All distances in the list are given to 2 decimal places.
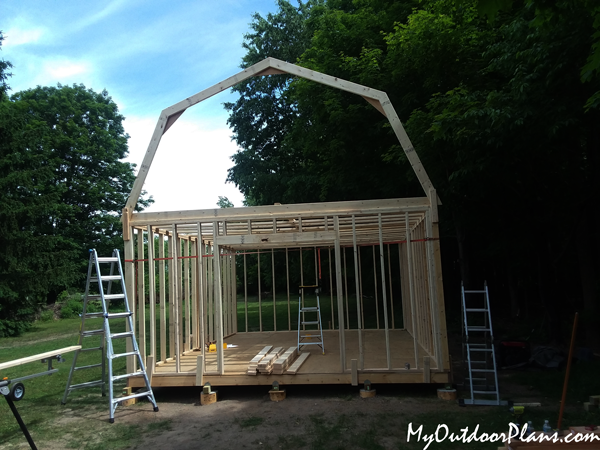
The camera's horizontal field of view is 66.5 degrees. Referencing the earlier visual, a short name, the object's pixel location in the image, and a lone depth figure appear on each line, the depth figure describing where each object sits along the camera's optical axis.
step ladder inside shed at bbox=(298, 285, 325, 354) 8.93
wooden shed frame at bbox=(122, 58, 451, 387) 6.39
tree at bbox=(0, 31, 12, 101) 16.84
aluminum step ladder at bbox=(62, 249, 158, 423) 5.65
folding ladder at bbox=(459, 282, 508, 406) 5.68
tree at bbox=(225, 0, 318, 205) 21.38
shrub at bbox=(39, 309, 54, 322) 20.18
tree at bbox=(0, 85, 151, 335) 16.41
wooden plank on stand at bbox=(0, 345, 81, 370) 4.28
